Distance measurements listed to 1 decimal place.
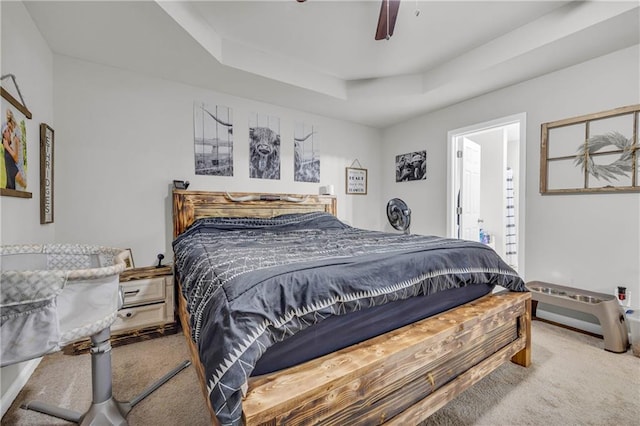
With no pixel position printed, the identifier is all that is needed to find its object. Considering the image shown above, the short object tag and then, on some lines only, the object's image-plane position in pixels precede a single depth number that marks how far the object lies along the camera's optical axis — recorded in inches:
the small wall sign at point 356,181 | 170.5
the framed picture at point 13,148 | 60.1
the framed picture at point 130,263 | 100.0
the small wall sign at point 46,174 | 82.7
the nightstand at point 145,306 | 88.6
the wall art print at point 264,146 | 135.5
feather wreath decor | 90.4
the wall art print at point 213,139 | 121.6
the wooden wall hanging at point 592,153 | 90.0
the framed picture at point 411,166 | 157.9
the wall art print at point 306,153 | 149.4
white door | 143.6
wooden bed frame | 37.4
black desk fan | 150.6
